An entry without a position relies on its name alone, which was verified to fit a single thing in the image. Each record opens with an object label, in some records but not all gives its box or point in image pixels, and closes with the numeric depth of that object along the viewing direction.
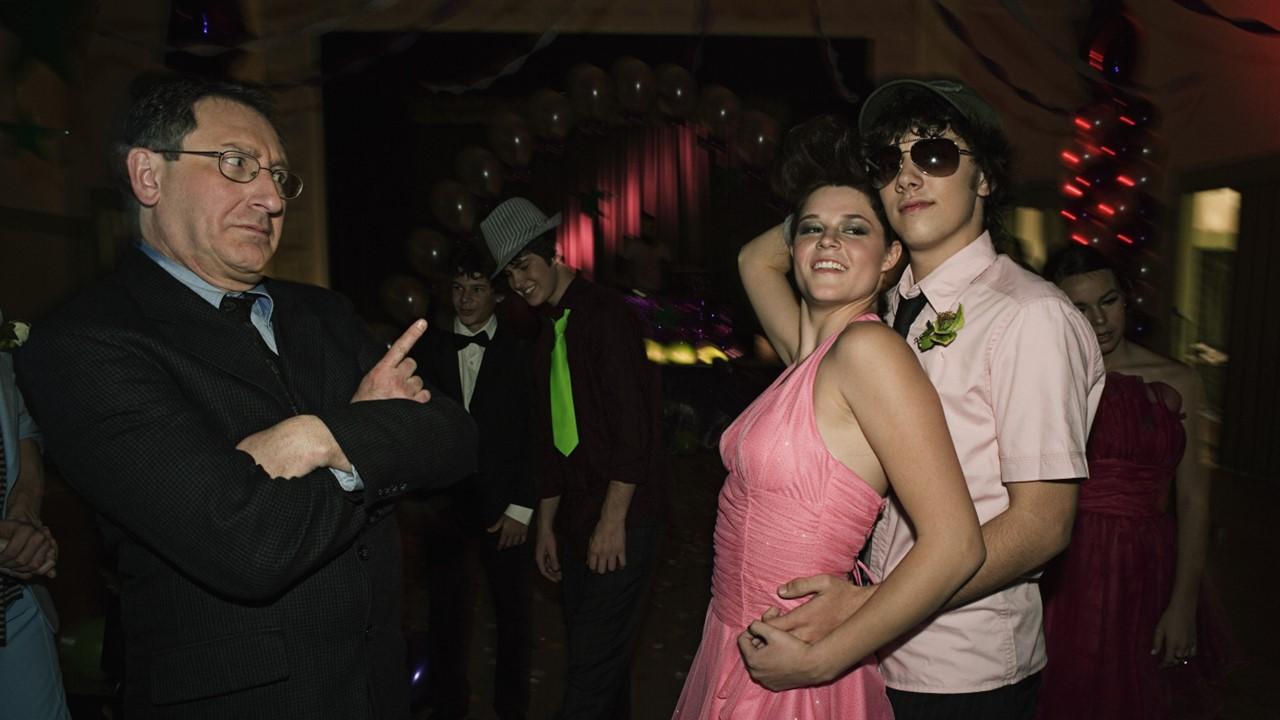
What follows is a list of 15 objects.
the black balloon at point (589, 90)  6.43
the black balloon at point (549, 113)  6.46
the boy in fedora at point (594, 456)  2.90
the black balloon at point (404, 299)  5.94
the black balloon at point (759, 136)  6.50
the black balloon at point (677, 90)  6.48
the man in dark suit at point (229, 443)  1.37
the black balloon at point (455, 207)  6.18
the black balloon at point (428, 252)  6.06
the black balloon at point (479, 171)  6.34
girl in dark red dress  2.34
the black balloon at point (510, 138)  6.39
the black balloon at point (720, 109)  6.47
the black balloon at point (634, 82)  6.42
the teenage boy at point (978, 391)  1.45
